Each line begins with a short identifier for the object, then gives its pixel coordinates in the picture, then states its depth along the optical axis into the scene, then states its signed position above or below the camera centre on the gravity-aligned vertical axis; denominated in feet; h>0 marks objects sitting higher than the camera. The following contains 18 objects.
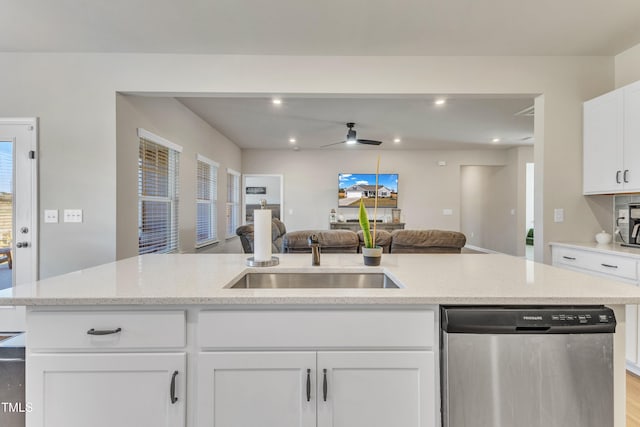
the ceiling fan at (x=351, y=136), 15.83 +3.85
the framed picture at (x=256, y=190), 29.43 +2.06
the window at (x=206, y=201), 15.39 +0.56
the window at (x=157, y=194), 10.48 +0.66
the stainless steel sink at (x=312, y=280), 5.42 -1.19
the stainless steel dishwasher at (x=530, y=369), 3.62 -1.81
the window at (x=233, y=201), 20.70 +0.75
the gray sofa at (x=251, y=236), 14.11 -1.14
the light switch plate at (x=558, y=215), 9.29 -0.08
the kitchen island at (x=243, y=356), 3.65 -1.70
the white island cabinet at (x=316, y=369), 3.67 -1.85
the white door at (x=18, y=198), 8.66 +0.38
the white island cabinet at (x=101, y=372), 3.65 -1.88
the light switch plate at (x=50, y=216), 8.77 -0.12
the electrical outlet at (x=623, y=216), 9.10 -0.11
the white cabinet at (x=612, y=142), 7.88 +1.89
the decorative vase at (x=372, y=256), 5.40 -0.76
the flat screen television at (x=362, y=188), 22.91 +1.76
